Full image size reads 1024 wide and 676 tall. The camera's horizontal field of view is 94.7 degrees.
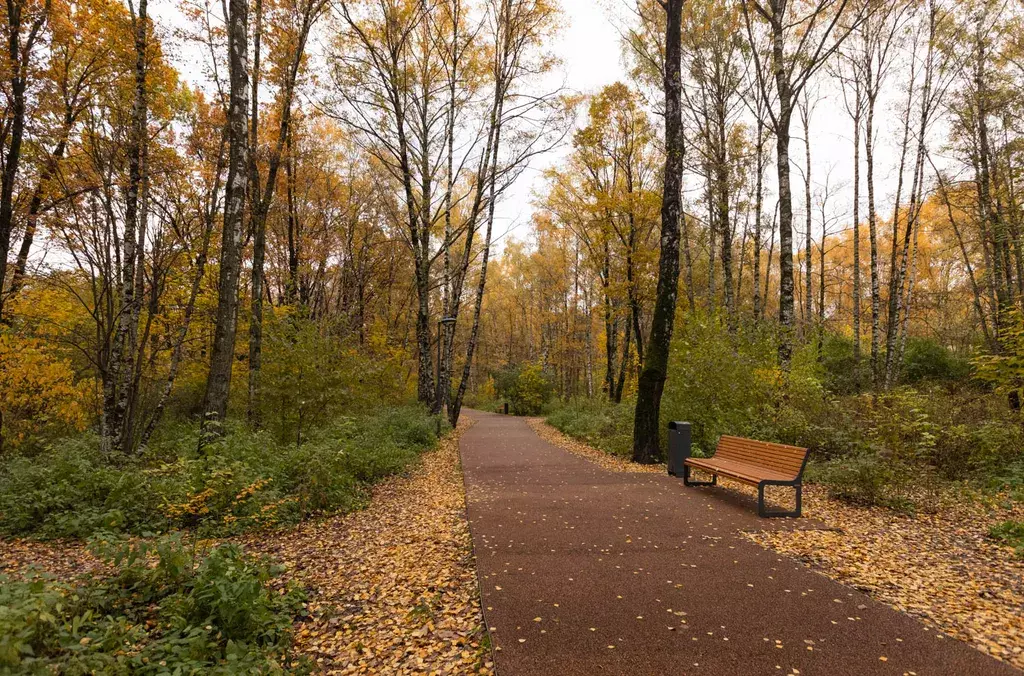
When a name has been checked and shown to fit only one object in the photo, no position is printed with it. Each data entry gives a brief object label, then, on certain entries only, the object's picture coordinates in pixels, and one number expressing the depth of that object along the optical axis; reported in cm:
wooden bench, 553
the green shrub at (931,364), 1645
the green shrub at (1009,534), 471
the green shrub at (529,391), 2559
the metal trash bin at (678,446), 790
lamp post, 1438
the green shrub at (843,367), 1638
